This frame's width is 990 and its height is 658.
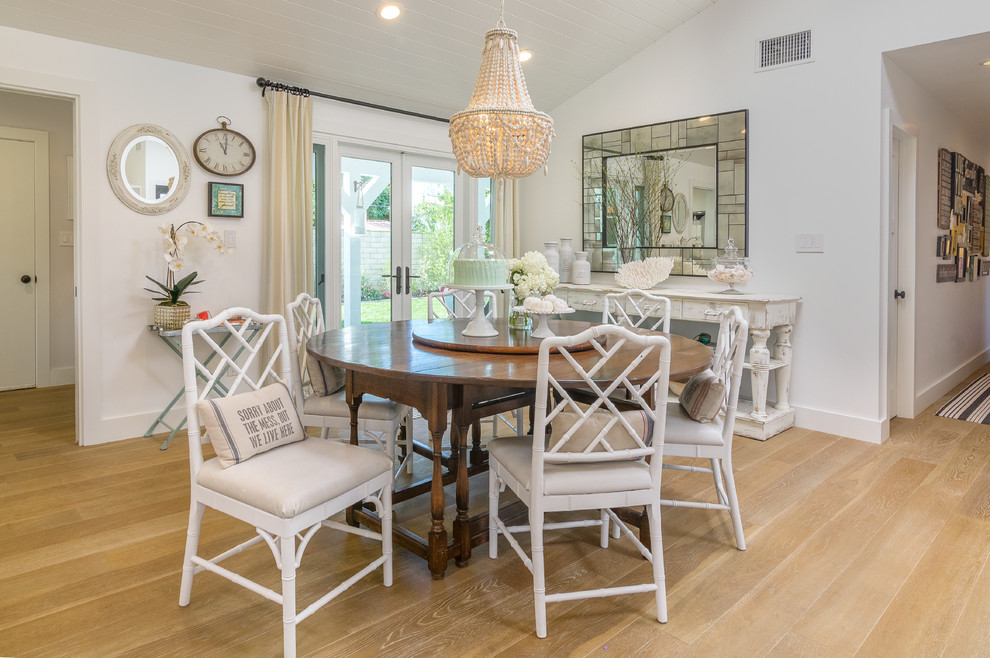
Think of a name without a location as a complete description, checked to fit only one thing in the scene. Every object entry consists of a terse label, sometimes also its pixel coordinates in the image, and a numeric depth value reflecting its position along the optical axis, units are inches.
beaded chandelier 103.4
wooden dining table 76.2
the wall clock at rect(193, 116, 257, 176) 149.9
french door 183.3
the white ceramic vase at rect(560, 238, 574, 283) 199.6
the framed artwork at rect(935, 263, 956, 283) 186.2
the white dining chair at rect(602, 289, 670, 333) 130.6
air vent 151.9
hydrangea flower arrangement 97.9
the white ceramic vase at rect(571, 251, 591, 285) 193.8
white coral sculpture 176.4
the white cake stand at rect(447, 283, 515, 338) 101.2
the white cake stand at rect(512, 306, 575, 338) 99.8
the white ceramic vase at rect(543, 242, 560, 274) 189.6
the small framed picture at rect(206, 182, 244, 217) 152.6
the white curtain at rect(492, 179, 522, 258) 212.5
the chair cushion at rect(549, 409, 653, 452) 71.1
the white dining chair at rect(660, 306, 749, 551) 88.5
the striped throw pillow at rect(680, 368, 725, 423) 89.6
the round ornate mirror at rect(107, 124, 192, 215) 139.3
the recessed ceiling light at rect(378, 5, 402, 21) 141.7
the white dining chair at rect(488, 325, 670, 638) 68.7
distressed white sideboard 145.8
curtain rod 156.6
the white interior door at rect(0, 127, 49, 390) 195.3
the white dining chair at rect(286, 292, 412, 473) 98.0
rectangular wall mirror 166.2
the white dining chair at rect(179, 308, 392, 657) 65.5
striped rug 166.7
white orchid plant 142.3
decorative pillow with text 71.8
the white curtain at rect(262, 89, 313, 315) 157.9
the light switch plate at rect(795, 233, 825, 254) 151.5
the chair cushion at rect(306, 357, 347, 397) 103.7
